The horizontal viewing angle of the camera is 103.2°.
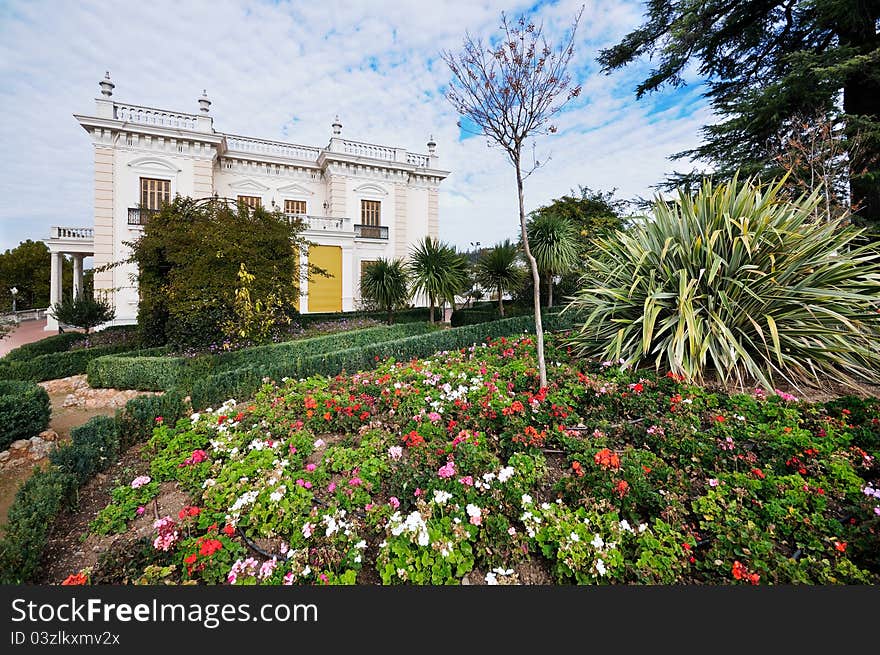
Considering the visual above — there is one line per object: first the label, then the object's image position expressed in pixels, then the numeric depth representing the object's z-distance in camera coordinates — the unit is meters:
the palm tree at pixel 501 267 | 10.57
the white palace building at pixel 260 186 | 12.44
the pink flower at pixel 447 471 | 2.24
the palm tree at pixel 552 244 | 9.47
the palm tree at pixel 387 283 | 10.39
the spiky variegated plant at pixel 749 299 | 3.34
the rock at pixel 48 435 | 3.81
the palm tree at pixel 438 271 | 9.47
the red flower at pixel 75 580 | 1.60
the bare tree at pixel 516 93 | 3.46
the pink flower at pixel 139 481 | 2.47
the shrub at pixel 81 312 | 9.57
